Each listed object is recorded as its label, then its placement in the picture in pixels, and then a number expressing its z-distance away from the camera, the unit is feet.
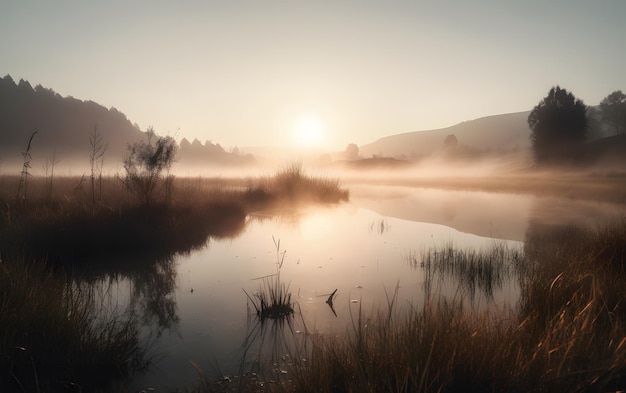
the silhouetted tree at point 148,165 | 39.37
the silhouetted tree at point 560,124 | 135.54
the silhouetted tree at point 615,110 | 174.70
